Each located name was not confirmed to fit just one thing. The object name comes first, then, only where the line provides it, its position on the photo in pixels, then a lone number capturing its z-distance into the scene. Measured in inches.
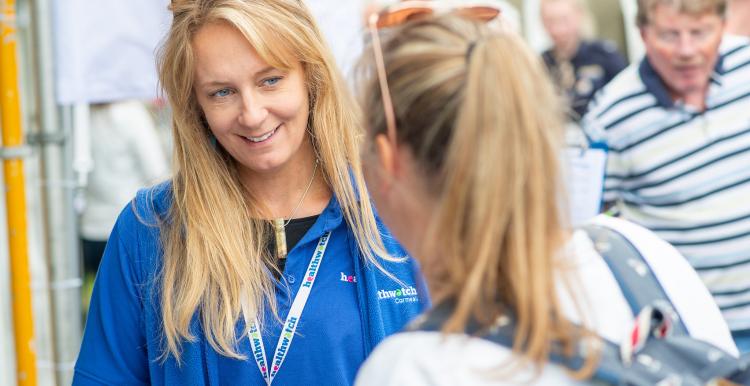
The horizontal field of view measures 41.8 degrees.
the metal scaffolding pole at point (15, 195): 114.1
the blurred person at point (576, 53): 297.7
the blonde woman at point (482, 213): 49.3
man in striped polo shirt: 140.9
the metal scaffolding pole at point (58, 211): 128.2
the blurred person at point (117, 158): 205.9
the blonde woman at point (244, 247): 84.0
